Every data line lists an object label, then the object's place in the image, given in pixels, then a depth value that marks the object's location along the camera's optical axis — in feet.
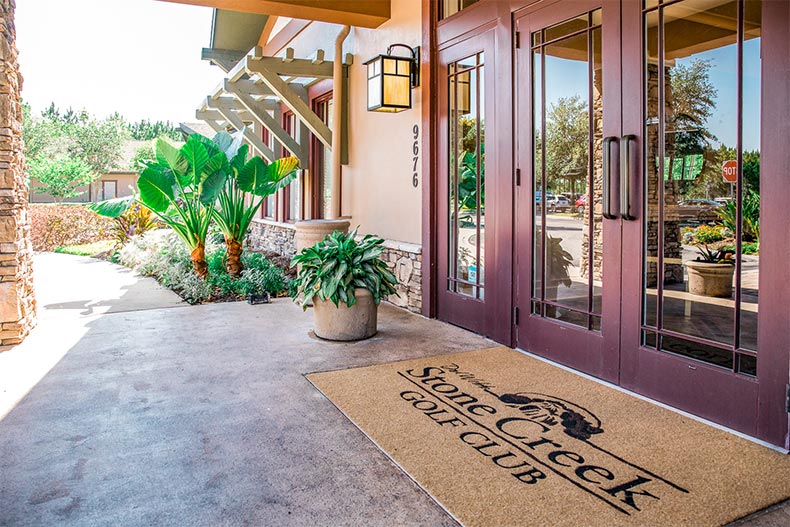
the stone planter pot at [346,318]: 16.44
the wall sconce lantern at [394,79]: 19.30
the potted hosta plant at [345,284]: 16.20
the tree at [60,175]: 80.28
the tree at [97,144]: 106.73
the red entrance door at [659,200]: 9.59
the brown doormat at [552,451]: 7.75
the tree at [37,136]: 101.91
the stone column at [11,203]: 15.70
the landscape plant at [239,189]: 24.93
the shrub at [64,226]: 44.37
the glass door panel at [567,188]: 12.59
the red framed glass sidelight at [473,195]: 15.88
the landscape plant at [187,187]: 23.39
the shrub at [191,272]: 23.97
